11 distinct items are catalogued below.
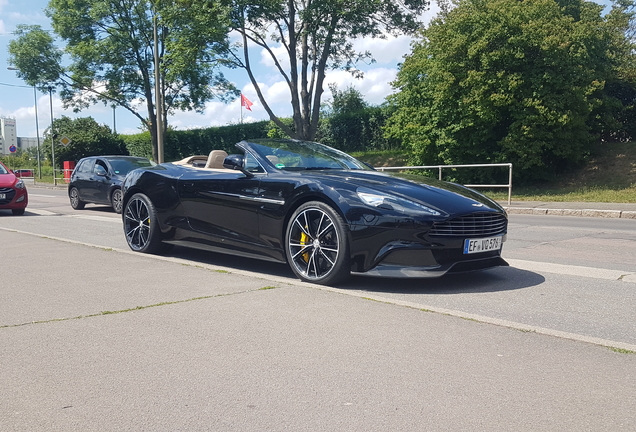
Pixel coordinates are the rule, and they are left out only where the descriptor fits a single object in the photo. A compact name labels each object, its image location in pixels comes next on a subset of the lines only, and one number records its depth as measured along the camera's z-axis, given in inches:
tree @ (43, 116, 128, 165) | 1831.9
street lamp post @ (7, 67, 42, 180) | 2257.4
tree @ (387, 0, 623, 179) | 823.7
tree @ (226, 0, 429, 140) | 1008.9
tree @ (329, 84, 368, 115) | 1484.6
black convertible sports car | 204.4
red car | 548.7
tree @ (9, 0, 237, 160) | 1487.5
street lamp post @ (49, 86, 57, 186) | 1442.1
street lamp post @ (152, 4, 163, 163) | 1085.1
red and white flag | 1605.6
